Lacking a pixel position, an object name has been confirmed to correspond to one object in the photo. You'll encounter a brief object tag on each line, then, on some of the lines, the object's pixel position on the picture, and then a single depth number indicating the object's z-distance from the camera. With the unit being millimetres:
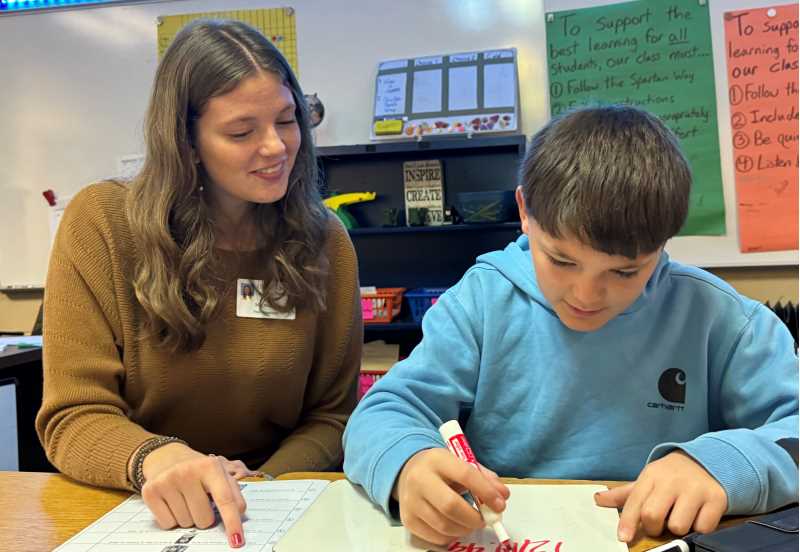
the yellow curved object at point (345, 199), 2516
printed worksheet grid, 606
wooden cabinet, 2504
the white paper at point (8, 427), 1907
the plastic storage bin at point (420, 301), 2365
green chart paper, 2324
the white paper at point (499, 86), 2428
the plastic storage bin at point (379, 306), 2377
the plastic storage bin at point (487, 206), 2303
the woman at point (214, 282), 995
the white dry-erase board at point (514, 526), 573
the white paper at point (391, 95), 2504
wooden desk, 638
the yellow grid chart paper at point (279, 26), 2629
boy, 599
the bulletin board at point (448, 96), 2430
